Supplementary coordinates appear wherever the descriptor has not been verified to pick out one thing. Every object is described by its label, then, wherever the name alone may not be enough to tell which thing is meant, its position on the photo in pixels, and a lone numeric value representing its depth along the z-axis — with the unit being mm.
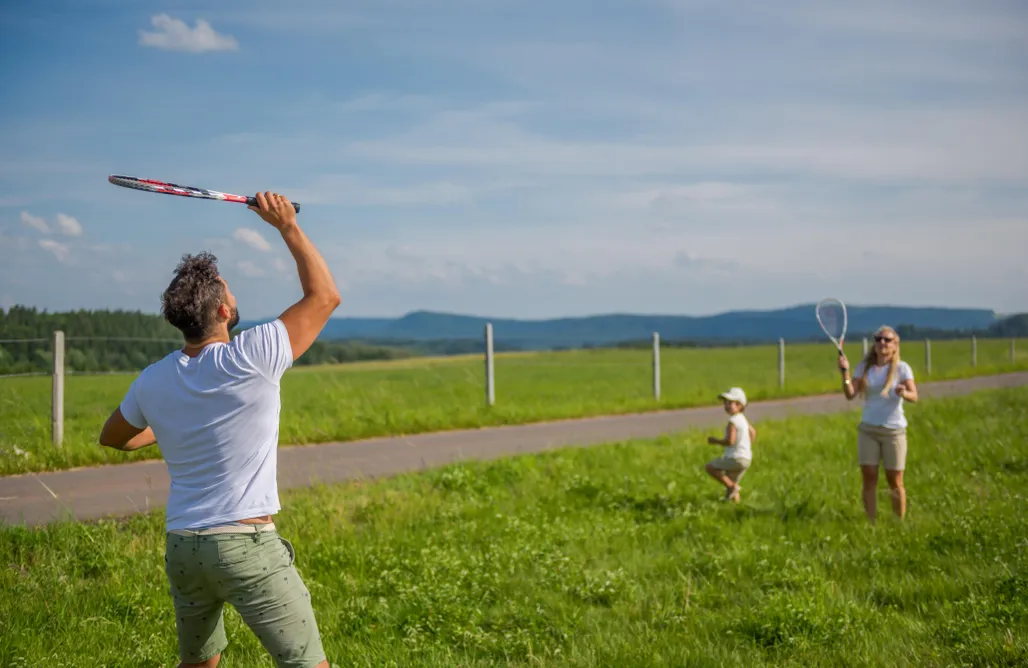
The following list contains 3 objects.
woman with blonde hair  8719
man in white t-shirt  3369
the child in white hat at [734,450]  9500
